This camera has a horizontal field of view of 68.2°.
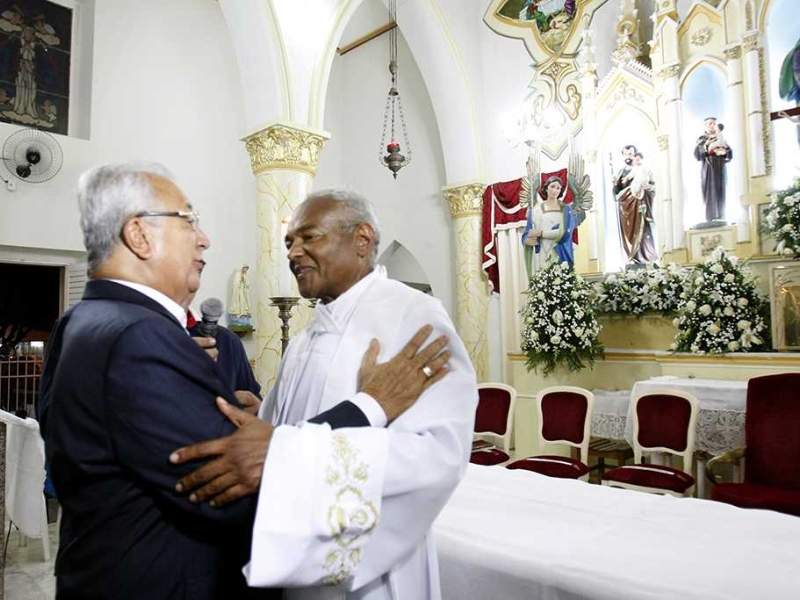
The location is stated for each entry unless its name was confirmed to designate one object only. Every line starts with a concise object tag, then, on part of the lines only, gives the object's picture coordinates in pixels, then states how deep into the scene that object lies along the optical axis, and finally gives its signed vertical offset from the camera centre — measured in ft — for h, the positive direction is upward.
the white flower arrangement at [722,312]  18.13 +0.52
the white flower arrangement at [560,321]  21.97 +0.31
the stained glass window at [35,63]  26.68 +12.53
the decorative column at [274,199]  20.88 +4.83
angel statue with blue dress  26.04 +5.34
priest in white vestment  3.58 -0.75
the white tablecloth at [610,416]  19.52 -2.87
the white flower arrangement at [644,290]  21.65 +1.46
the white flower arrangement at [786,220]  17.69 +3.31
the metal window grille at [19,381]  25.77 -2.13
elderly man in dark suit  3.57 -0.50
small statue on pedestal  31.19 +1.37
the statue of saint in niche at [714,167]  22.54 +6.20
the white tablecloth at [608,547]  5.26 -2.23
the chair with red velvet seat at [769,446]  11.57 -2.40
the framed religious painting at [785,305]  17.79 +0.70
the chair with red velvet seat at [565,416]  15.81 -2.35
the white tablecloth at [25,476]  13.99 -3.47
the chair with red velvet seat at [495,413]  17.12 -2.45
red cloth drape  29.19 +5.85
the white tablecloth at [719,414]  15.31 -2.24
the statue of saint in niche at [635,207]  24.44 +5.09
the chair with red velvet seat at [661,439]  12.84 -2.68
